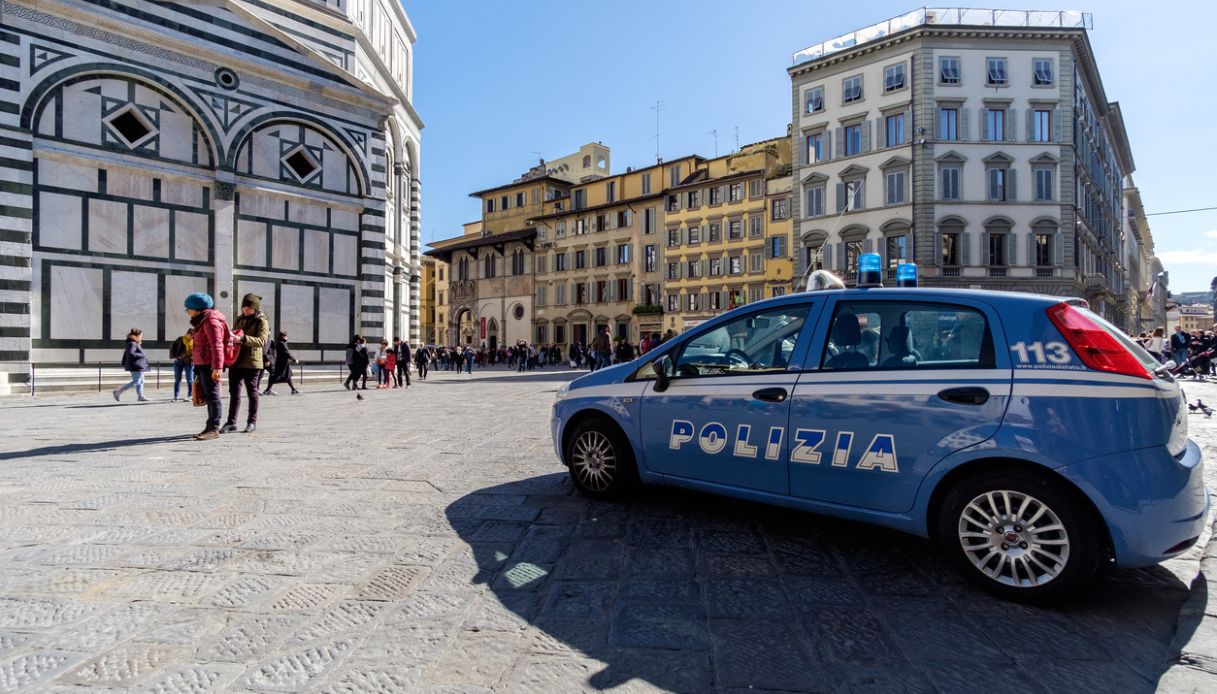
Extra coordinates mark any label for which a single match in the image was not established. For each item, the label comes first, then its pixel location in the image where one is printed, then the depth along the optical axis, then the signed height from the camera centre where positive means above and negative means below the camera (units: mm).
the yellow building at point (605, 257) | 47562 +7431
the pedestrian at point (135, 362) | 12773 -222
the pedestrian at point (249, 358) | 8109 -89
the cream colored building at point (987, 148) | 33062 +10644
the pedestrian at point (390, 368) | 18500 -490
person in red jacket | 7621 -11
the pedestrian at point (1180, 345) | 21500 +220
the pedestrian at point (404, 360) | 19391 -269
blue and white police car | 2773 -386
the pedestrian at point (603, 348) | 18047 +95
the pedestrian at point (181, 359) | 11898 -162
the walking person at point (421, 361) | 26312 -405
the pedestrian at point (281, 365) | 15031 -329
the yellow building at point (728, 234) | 40375 +7892
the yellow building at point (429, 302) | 76125 +5949
